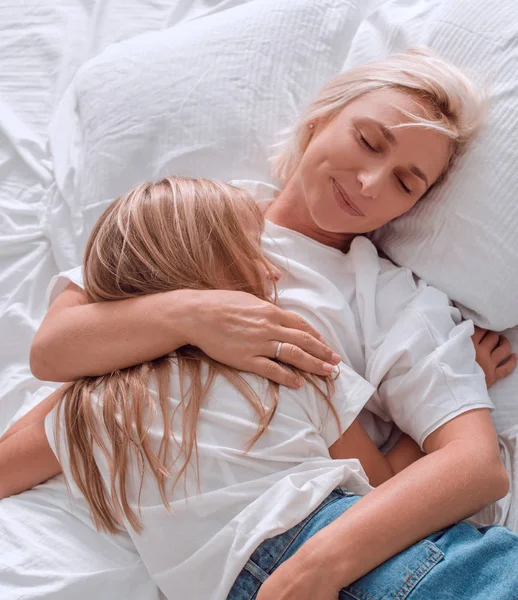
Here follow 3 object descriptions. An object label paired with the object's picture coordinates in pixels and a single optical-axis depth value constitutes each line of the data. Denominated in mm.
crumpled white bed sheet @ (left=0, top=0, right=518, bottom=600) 1109
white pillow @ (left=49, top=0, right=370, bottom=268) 1475
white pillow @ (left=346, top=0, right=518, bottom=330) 1247
